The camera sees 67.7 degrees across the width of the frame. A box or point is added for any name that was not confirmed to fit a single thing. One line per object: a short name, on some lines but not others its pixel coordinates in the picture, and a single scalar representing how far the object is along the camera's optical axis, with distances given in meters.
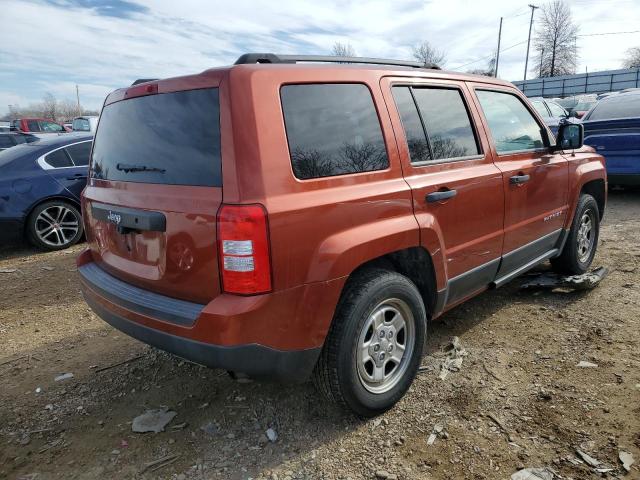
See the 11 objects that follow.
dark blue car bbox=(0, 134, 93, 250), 6.16
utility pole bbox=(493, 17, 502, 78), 42.38
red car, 22.96
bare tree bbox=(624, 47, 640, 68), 62.03
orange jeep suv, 2.10
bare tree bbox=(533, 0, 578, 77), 53.59
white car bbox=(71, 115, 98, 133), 15.59
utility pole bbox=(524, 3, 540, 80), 48.09
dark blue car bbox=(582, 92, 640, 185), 7.64
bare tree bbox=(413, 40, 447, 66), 49.39
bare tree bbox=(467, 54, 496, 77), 43.82
